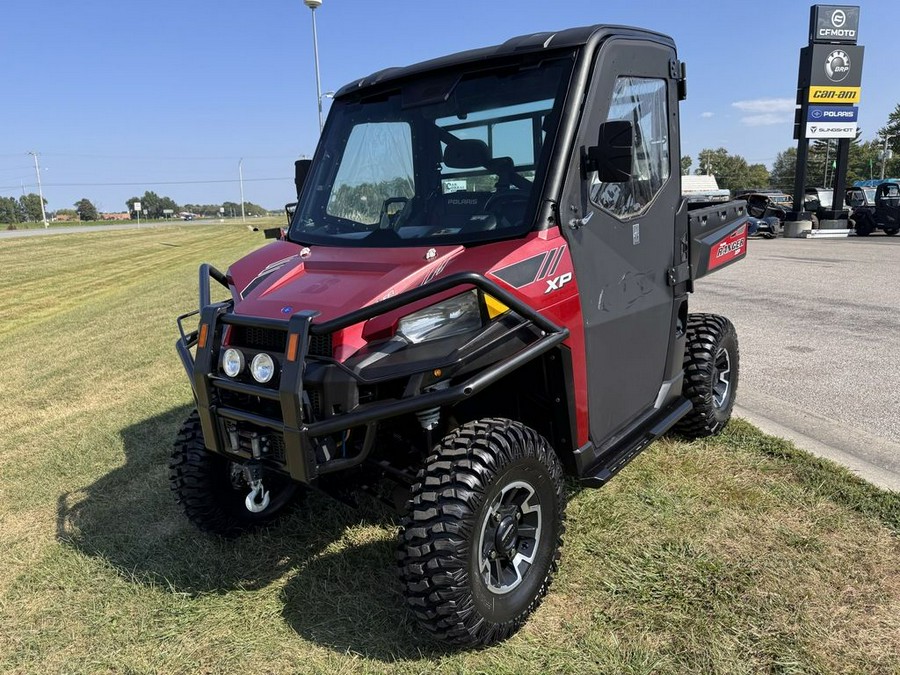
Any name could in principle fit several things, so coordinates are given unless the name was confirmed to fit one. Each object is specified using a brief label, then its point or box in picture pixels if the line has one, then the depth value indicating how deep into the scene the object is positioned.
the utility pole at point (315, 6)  20.84
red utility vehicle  2.46
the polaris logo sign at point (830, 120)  23.53
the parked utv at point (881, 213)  22.00
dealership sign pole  22.88
